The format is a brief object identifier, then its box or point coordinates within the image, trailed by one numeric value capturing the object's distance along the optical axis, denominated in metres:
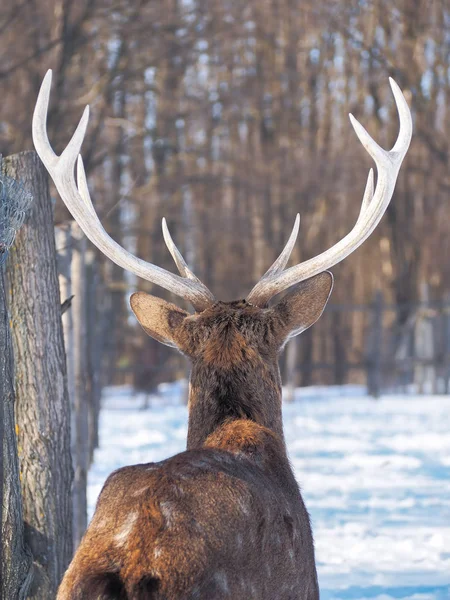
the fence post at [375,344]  41.25
